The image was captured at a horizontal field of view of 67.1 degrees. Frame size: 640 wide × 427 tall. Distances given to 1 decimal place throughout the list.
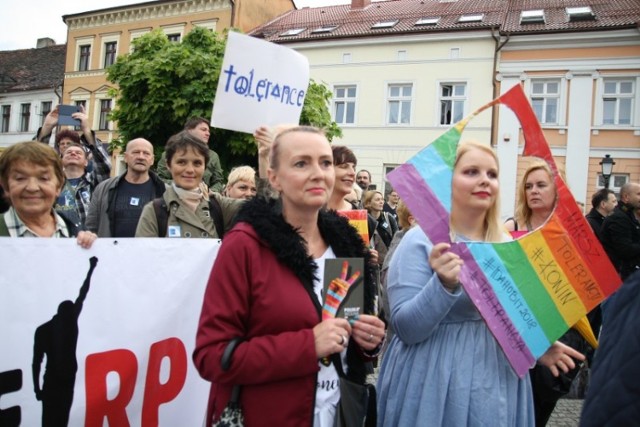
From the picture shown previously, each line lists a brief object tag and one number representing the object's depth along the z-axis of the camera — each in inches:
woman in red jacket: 61.3
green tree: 493.0
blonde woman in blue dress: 70.4
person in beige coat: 121.8
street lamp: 522.6
